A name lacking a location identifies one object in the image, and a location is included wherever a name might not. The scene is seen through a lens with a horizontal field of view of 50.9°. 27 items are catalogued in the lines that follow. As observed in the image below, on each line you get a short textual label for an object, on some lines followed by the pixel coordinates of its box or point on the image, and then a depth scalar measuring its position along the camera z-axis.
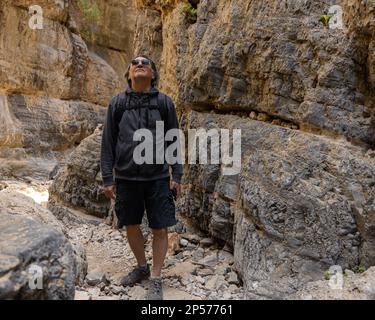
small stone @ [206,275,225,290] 4.14
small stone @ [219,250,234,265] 4.79
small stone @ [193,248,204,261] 4.94
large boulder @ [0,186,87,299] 2.57
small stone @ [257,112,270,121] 4.92
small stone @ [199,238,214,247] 5.30
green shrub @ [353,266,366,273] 3.73
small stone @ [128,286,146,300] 3.80
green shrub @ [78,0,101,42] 18.08
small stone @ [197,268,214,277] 4.48
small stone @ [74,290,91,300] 3.57
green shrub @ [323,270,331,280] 3.72
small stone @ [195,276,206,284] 4.27
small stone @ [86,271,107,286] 4.03
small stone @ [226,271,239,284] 4.27
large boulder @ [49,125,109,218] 7.02
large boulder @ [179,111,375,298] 3.82
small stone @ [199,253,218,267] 4.75
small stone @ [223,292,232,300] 3.87
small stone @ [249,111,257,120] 5.06
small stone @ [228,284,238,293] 4.06
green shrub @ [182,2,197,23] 6.26
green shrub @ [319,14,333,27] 4.35
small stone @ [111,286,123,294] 3.91
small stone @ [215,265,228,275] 4.48
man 3.88
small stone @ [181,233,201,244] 5.40
